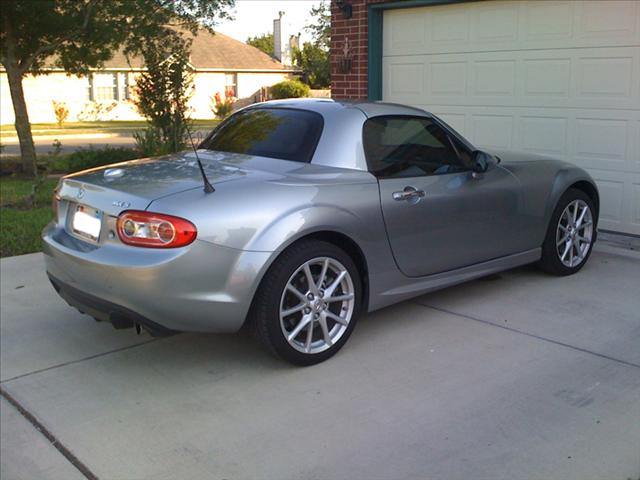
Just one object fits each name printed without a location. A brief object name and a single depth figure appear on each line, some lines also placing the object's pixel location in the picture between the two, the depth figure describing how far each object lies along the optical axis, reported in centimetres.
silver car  386
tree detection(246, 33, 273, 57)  6181
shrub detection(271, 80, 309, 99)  3612
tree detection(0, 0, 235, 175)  1199
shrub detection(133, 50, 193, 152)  1338
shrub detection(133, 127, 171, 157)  1291
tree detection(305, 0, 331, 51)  2533
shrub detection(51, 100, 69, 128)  3216
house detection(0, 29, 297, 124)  3356
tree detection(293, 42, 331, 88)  3884
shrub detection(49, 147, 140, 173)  1265
